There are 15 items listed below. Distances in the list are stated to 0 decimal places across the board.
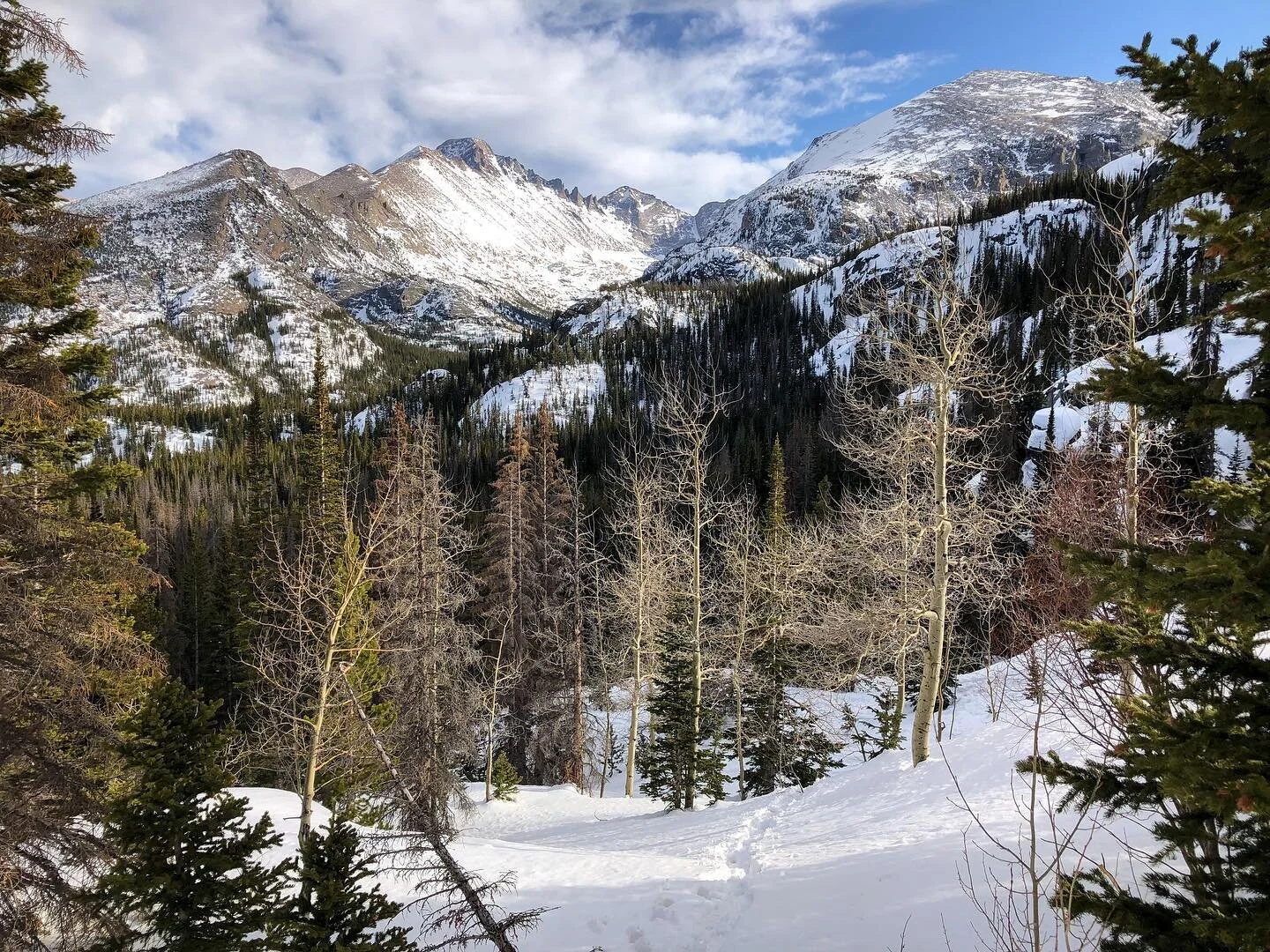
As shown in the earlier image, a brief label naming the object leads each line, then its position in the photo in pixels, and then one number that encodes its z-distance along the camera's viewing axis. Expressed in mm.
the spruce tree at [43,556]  6867
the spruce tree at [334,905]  5855
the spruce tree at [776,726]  21672
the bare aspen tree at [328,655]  9000
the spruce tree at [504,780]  20594
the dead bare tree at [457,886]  6488
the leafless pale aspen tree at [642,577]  17281
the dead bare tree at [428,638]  17438
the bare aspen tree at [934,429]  10961
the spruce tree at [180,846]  6590
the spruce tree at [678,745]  17266
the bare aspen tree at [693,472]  14553
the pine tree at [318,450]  31703
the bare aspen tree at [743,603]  19703
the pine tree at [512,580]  26828
